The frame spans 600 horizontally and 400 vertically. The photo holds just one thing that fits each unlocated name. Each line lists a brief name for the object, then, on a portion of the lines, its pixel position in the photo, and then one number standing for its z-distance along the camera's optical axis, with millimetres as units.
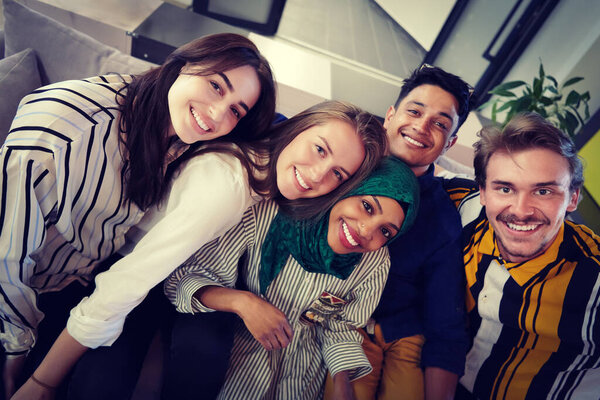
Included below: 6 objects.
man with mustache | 1133
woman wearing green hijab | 1074
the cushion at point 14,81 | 1174
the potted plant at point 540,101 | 2324
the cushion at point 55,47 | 1320
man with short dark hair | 1241
